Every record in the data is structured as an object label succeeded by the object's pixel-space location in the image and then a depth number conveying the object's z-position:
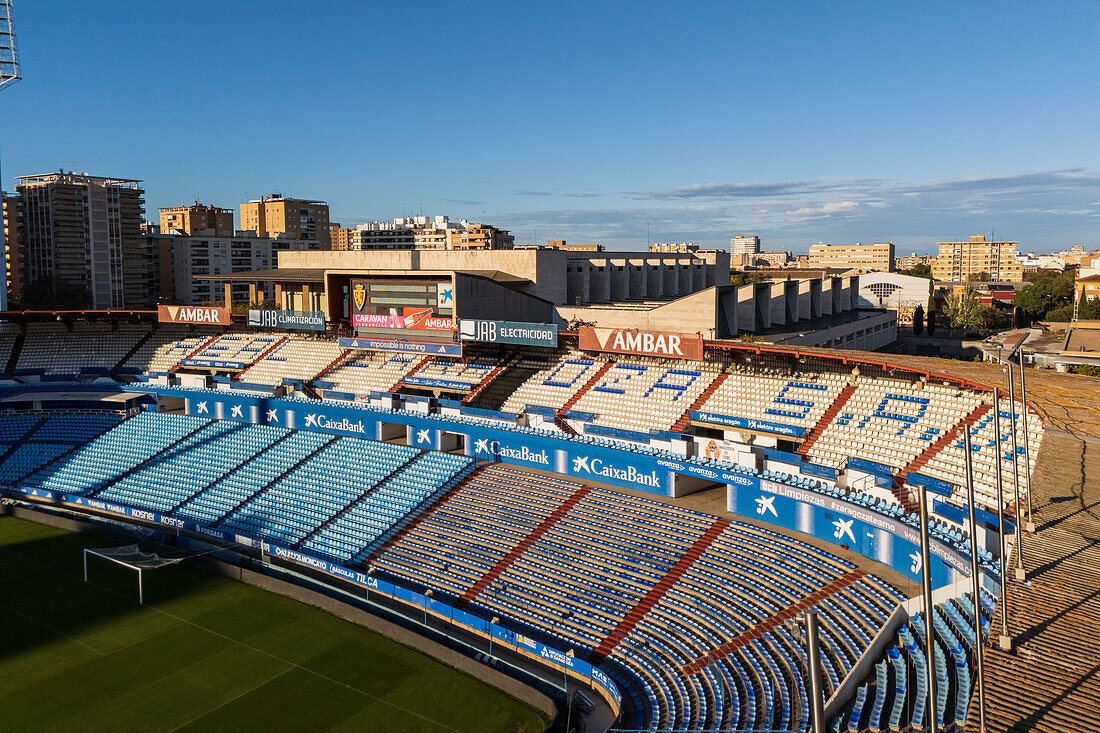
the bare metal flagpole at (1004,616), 14.55
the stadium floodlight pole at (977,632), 11.99
